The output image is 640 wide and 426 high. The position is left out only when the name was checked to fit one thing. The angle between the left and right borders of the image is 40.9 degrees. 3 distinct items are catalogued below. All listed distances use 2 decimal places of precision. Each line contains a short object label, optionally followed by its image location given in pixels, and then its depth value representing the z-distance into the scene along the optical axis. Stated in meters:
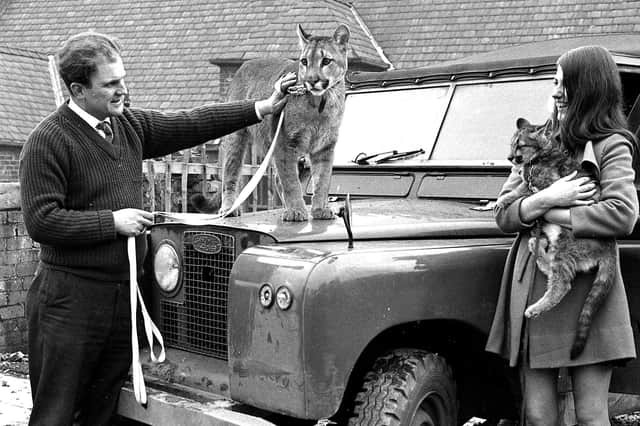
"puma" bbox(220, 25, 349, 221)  4.01
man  3.23
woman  3.17
